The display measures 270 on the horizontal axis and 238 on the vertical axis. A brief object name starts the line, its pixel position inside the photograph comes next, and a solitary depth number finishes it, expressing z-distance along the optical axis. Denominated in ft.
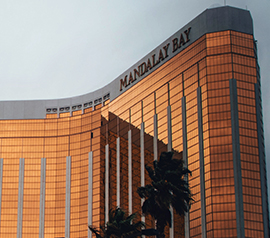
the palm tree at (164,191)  217.56
